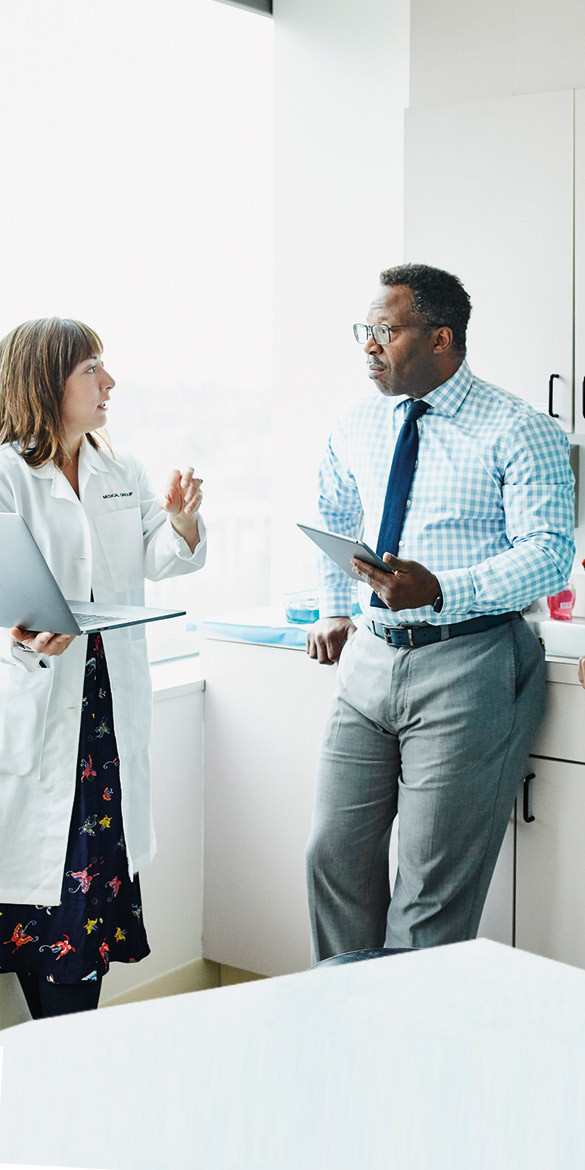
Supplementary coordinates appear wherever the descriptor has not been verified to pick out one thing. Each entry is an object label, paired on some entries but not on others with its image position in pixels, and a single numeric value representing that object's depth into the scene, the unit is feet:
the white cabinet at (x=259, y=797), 8.57
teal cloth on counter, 8.49
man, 6.40
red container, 8.11
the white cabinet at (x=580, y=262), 7.74
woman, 6.45
